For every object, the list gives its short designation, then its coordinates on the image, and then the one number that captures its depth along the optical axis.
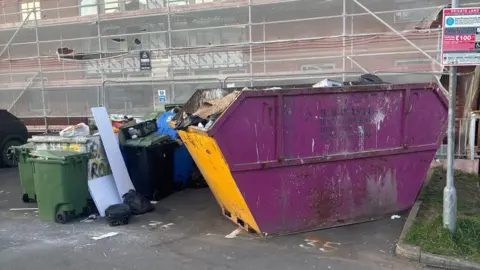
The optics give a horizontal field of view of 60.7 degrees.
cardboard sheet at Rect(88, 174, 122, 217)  6.44
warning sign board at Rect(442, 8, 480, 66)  4.51
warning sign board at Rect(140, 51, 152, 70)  13.12
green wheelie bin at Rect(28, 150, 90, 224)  6.05
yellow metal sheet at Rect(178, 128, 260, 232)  4.98
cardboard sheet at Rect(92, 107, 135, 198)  6.84
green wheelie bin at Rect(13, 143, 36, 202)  7.27
